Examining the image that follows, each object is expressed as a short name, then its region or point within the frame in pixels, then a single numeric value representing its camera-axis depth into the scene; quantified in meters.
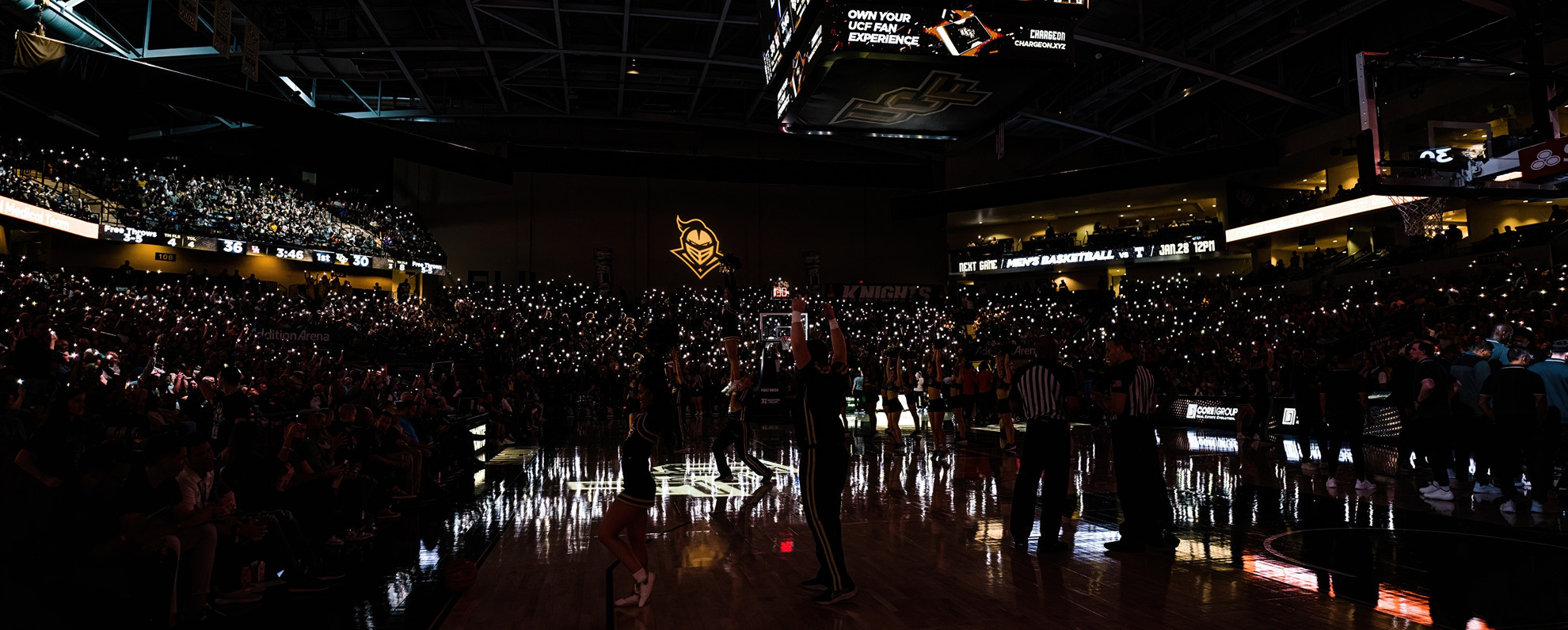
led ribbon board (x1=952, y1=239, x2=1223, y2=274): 29.00
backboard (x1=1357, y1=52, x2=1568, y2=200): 12.12
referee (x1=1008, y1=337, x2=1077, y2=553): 5.78
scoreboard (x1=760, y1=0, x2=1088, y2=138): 8.37
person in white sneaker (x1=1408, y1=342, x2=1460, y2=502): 7.89
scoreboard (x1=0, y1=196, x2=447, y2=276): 20.12
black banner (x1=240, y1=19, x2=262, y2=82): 16.58
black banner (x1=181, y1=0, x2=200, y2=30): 14.06
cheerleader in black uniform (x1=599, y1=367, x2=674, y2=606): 4.68
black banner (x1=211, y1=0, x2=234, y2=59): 14.84
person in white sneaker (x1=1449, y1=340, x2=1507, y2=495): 8.09
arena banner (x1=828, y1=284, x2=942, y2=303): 33.72
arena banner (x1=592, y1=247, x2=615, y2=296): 33.91
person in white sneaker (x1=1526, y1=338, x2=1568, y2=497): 7.45
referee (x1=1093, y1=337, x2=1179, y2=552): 5.89
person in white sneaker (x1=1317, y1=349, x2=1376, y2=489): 8.55
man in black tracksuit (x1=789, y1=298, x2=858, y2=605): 4.64
